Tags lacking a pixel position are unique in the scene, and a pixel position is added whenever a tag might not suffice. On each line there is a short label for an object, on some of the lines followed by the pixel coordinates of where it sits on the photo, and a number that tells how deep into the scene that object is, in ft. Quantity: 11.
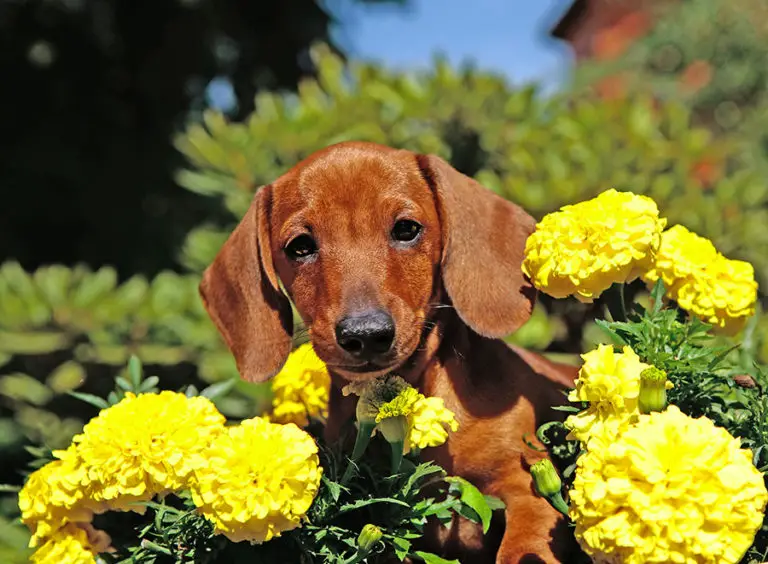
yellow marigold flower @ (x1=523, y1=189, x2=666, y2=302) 1.58
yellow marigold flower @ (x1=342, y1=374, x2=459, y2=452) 1.47
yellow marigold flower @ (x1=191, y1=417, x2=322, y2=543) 1.41
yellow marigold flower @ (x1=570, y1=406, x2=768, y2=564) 1.34
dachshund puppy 1.66
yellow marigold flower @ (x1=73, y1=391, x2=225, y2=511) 1.52
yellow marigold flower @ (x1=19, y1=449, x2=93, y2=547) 1.57
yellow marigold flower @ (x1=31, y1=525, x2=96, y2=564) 1.59
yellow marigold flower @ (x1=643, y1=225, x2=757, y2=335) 1.68
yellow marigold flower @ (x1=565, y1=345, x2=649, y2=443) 1.46
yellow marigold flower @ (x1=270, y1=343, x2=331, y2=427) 1.89
